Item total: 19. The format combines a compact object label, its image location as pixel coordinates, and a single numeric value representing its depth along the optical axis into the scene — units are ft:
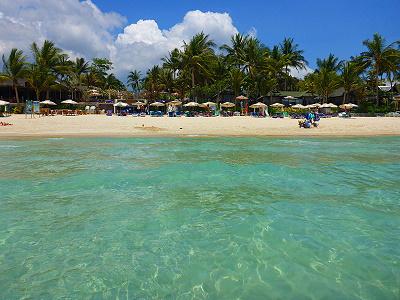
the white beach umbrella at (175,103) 141.82
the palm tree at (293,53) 186.80
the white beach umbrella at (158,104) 142.61
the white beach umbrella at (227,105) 138.98
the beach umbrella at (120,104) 136.46
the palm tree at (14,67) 129.49
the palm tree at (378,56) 139.03
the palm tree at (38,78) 131.64
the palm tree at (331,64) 179.32
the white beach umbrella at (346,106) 130.41
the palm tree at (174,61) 159.84
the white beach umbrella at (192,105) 136.30
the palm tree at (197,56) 154.10
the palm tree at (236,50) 161.07
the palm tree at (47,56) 143.23
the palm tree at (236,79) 147.02
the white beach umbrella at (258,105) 131.26
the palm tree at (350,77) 144.97
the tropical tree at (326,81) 150.30
